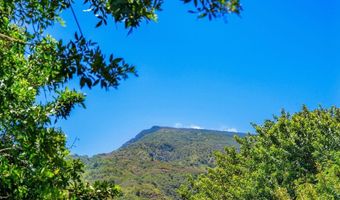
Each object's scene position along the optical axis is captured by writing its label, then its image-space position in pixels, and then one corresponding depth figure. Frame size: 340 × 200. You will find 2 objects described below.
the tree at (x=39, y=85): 5.05
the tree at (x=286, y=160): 38.34
